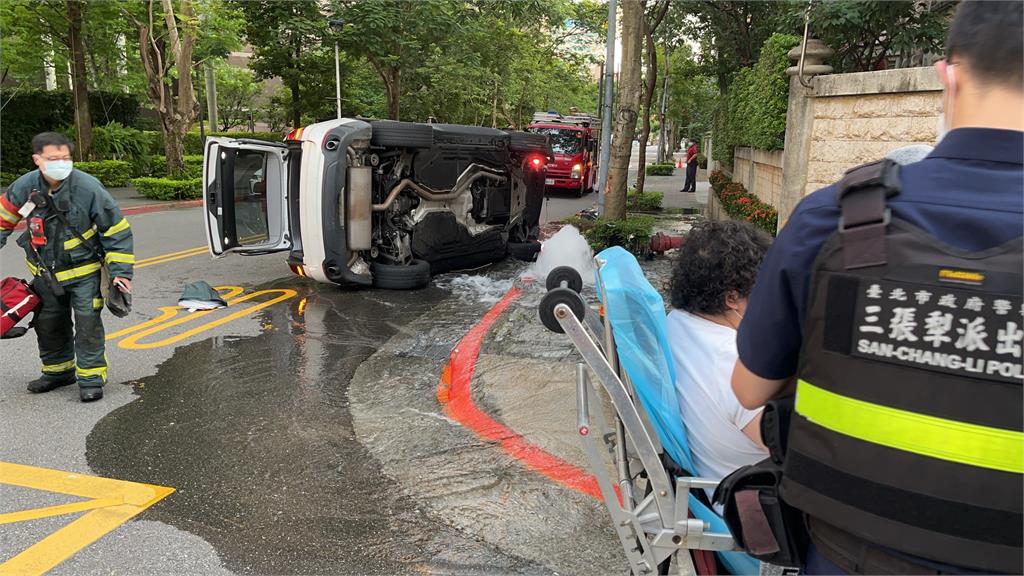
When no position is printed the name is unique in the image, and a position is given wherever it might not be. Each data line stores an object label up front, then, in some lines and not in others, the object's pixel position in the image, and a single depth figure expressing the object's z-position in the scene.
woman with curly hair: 2.12
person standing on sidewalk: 22.55
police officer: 1.15
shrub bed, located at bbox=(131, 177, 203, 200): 17.14
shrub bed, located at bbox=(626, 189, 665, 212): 16.39
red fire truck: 21.34
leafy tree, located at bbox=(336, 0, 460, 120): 20.45
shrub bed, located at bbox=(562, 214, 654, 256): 9.50
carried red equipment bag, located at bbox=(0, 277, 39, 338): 4.60
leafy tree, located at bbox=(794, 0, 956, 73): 7.60
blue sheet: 2.13
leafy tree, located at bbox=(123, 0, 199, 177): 15.49
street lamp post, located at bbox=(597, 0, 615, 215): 12.41
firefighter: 4.64
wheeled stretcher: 2.02
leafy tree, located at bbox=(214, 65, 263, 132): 36.31
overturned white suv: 7.13
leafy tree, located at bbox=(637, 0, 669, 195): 16.59
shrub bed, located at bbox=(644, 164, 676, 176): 37.08
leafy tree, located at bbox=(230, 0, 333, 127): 22.86
